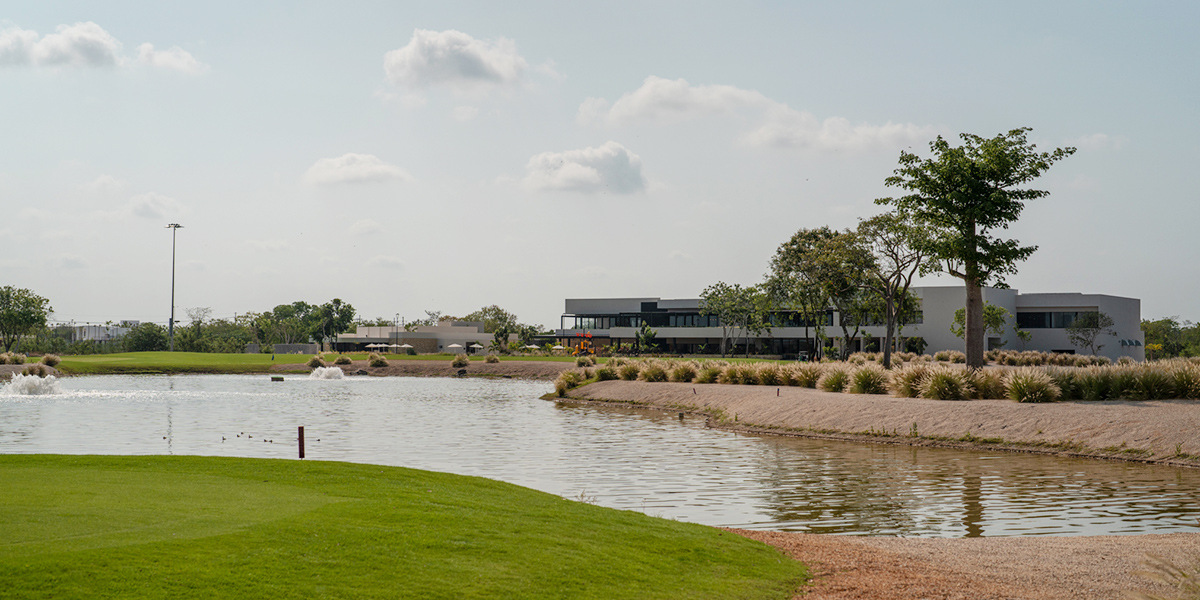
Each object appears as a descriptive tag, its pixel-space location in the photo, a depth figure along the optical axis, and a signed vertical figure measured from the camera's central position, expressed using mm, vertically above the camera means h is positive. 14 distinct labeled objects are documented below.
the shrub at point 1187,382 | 25097 -1170
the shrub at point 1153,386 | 25547 -1293
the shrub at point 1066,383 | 26578 -1274
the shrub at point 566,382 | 46181 -2206
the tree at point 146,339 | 107125 -194
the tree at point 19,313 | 87438 +2259
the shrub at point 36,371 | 61388 -2216
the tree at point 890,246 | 46906 +4695
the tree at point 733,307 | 97750 +3401
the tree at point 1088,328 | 86375 +979
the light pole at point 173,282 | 96575 +5705
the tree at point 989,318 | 79438 +1721
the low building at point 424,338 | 126931 -32
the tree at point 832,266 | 49281 +4149
